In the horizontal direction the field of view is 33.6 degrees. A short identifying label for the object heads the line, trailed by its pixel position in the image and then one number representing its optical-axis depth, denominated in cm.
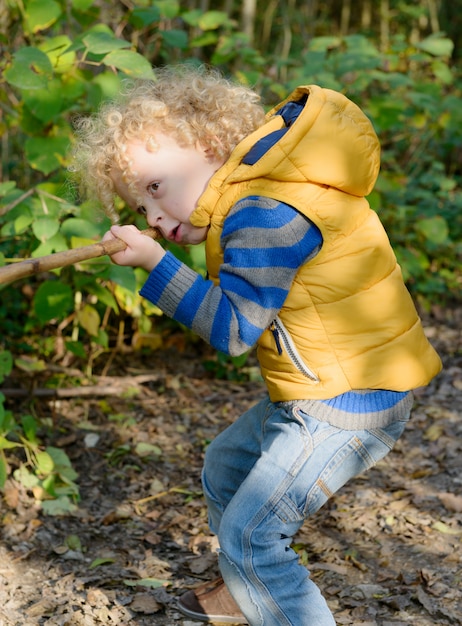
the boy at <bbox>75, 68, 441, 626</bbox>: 166
